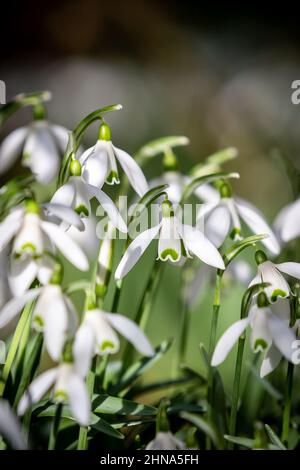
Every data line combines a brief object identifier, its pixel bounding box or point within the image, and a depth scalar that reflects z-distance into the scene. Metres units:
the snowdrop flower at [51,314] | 0.60
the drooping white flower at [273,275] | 0.64
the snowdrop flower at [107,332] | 0.61
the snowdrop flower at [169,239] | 0.64
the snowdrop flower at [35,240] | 0.62
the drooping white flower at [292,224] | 0.63
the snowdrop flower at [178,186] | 0.72
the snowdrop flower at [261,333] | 0.62
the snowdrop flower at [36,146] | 0.71
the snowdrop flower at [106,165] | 0.65
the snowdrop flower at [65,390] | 0.60
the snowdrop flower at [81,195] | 0.63
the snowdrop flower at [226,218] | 0.67
